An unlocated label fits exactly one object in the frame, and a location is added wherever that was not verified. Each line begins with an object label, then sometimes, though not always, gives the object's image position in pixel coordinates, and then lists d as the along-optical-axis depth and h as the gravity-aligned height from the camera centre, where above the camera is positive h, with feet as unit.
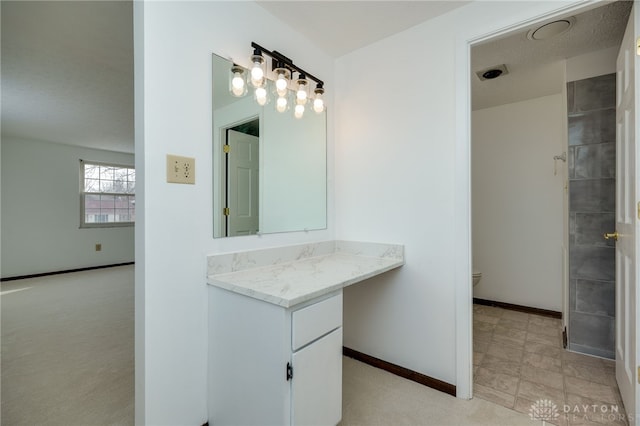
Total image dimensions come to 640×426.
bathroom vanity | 3.72 -1.79
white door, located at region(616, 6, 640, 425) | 4.43 -0.22
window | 17.31 +1.07
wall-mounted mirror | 4.99 +0.91
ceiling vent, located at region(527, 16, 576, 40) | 5.65 +3.62
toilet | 9.39 -2.10
